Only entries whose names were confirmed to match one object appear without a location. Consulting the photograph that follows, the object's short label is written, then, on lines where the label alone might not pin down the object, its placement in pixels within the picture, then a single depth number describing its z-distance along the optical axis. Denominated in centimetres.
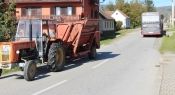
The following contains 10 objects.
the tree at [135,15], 9338
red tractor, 1038
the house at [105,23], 5639
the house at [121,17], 8705
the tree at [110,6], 11431
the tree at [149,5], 13702
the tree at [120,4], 9894
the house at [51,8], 3572
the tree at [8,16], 2106
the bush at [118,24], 7551
